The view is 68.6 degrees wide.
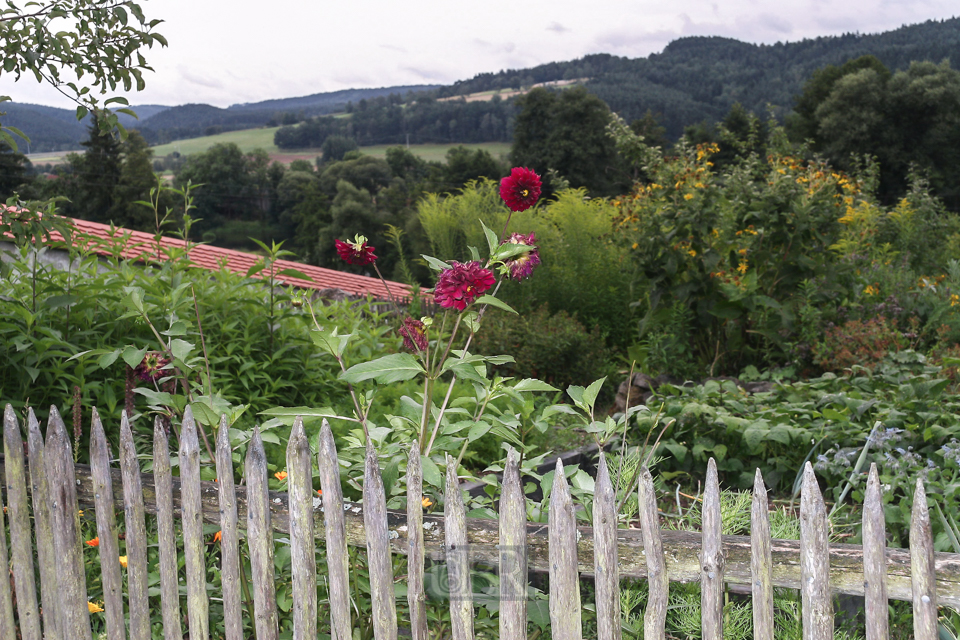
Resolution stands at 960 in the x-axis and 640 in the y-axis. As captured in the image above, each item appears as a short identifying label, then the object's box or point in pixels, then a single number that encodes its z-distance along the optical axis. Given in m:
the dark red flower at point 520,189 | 2.06
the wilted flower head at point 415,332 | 1.88
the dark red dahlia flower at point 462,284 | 1.67
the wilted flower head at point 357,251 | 2.07
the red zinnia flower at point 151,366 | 2.14
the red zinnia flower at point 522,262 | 1.86
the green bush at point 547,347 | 6.29
